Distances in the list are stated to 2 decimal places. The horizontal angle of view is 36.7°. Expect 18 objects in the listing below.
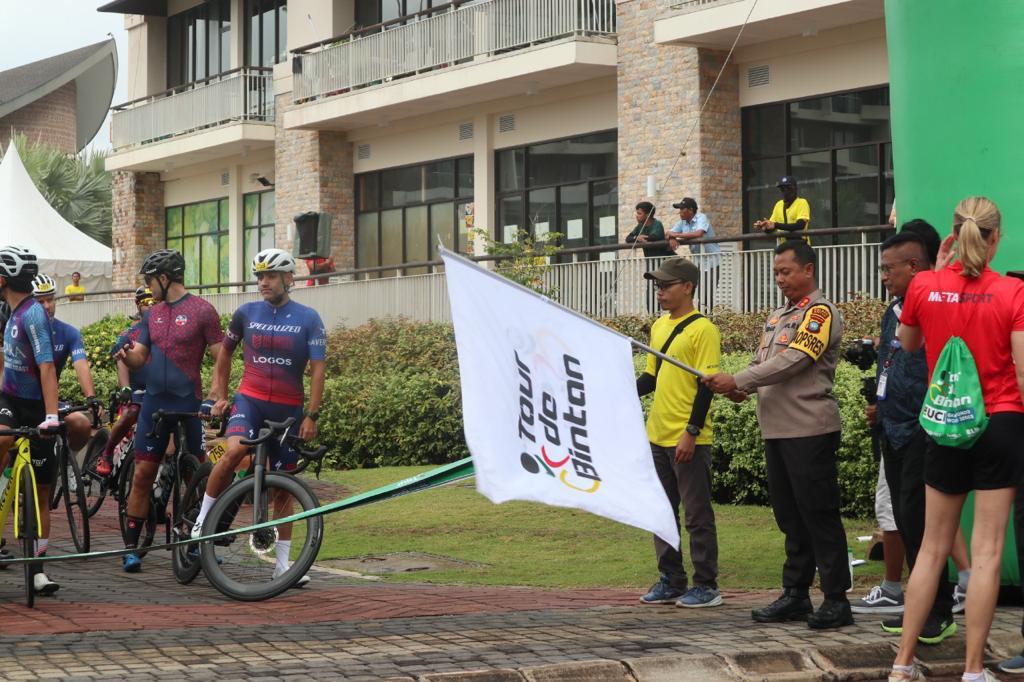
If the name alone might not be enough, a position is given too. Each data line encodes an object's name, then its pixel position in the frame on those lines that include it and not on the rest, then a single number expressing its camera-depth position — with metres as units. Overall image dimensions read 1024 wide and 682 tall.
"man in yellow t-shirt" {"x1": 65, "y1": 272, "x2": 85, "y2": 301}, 33.81
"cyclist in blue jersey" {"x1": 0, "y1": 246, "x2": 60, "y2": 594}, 9.38
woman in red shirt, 6.46
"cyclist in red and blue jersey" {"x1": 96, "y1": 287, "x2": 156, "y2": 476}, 11.33
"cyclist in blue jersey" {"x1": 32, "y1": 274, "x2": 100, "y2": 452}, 9.73
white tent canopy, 37.03
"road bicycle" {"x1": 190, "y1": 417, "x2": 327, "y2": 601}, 8.88
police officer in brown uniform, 7.64
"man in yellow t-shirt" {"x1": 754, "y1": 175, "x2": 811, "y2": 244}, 17.52
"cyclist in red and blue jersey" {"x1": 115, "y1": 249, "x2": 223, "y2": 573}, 10.40
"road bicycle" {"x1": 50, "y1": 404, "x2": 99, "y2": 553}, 9.92
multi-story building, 22.23
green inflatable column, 8.57
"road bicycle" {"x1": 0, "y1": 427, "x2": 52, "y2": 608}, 8.88
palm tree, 57.47
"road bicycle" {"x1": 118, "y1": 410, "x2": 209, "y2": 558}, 10.30
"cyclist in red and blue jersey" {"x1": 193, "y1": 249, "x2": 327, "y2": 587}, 9.44
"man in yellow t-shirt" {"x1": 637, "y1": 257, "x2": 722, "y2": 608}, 8.39
